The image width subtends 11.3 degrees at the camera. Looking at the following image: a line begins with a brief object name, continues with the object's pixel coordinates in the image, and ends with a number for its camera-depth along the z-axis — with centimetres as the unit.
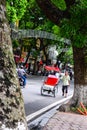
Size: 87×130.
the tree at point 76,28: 1311
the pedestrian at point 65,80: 2443
